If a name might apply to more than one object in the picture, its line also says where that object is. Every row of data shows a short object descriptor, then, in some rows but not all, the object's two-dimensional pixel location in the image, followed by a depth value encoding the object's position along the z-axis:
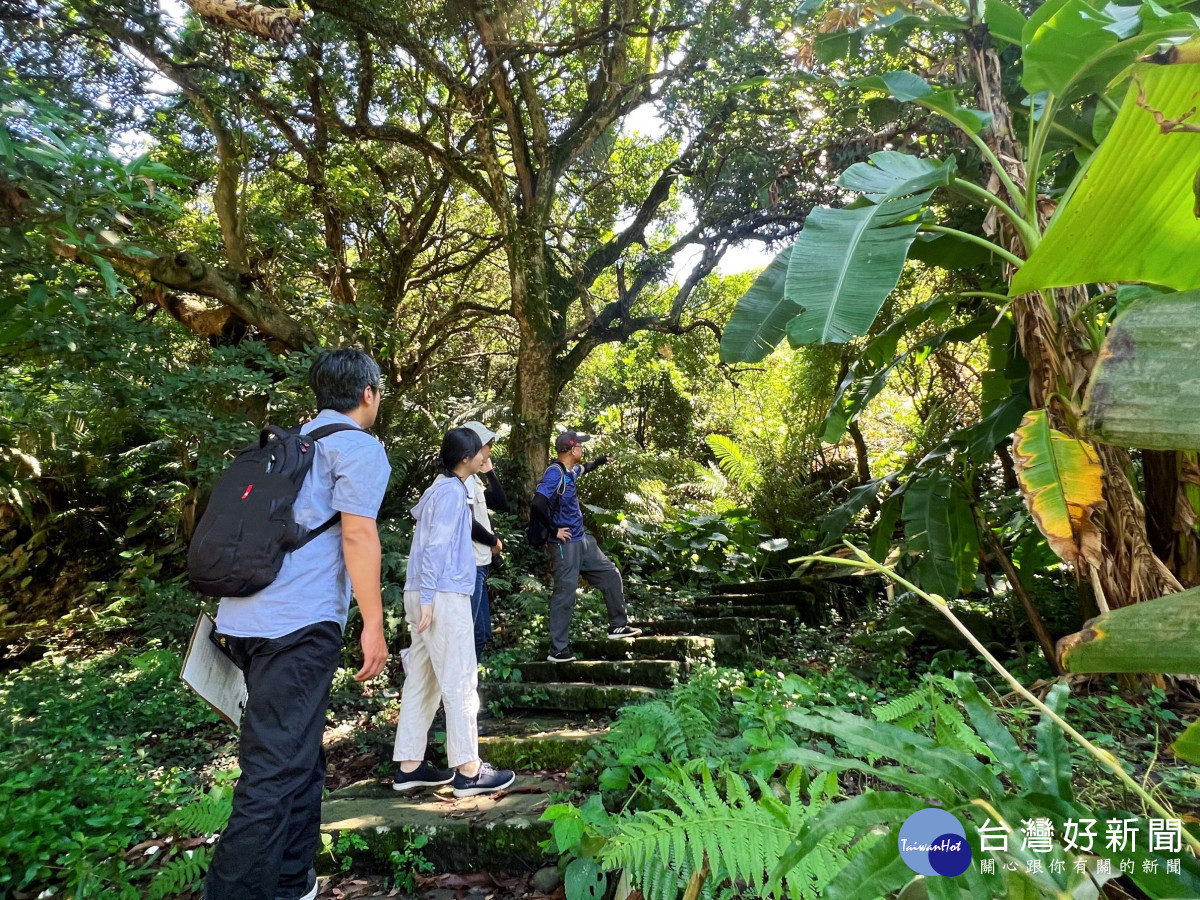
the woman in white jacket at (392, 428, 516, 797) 3.06
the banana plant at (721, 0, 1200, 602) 1.56
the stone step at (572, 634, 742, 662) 4.88
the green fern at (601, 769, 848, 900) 1.37
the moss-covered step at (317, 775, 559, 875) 2.60
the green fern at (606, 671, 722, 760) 2.52
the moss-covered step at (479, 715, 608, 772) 3.44
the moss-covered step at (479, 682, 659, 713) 4.17
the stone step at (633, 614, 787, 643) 5.84
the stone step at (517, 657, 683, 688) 4.40
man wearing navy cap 4.91
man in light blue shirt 1.96
